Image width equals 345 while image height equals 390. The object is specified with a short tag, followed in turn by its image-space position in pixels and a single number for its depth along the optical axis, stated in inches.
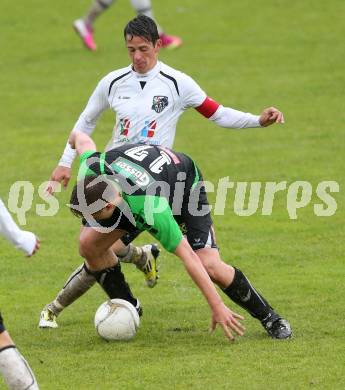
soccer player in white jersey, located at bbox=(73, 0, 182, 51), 1749.5
